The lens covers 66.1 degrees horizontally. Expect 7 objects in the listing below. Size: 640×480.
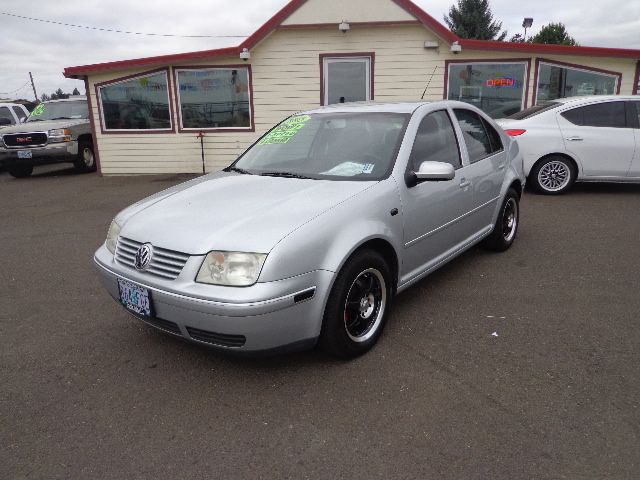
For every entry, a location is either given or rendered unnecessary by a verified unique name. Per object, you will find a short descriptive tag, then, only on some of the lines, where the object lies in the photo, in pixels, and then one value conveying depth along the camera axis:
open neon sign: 10.66
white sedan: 7.80
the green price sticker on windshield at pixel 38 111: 13.25
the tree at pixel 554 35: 44.34
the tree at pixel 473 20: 40.94
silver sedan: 2.56
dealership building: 10.24
